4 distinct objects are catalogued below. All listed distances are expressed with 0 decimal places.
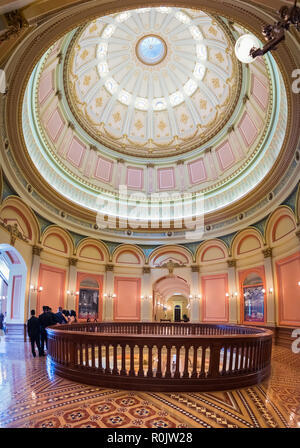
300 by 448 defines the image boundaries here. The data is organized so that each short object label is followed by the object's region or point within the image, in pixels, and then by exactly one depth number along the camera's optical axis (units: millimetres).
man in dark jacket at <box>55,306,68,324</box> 11074
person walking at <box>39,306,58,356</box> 9891
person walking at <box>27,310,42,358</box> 9523
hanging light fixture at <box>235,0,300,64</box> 4902
